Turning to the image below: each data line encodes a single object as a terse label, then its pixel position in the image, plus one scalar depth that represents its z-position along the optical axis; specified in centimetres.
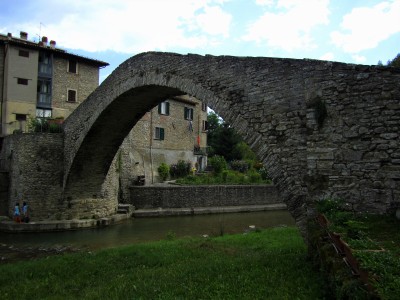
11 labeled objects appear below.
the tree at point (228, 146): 3238
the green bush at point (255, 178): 2392
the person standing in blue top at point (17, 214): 1413
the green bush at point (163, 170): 2356
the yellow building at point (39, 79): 2175
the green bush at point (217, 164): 2506
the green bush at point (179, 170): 2491
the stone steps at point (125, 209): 1742
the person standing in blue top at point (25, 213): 1428
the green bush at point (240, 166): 2833
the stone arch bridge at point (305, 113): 553
